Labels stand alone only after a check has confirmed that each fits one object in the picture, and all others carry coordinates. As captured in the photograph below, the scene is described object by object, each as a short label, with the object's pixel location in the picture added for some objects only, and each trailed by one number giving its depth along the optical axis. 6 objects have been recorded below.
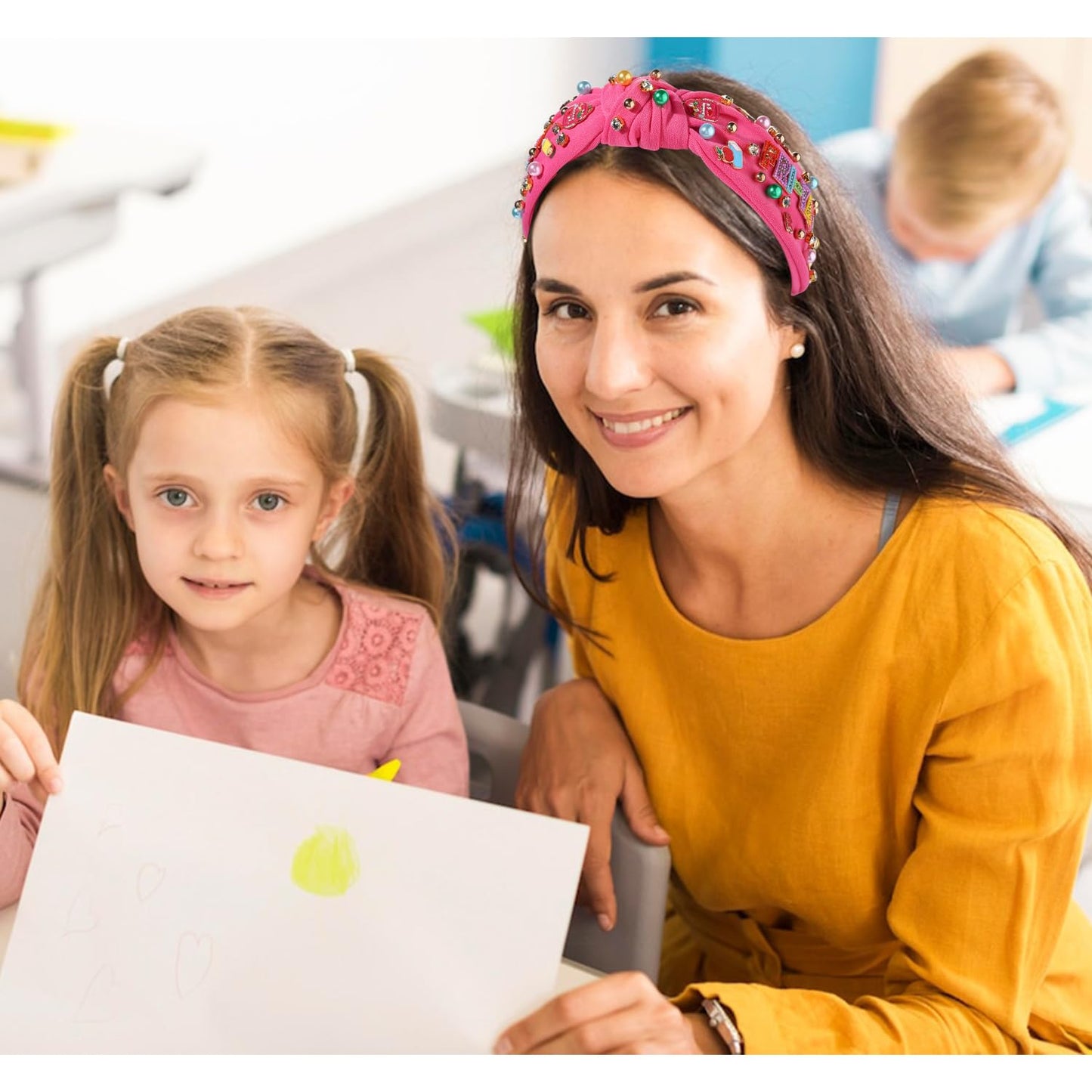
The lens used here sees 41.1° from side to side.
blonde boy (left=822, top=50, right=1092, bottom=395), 2.58
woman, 1.10
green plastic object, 2.42
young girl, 1.23
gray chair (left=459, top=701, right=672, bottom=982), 1.29
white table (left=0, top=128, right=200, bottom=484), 2.79
